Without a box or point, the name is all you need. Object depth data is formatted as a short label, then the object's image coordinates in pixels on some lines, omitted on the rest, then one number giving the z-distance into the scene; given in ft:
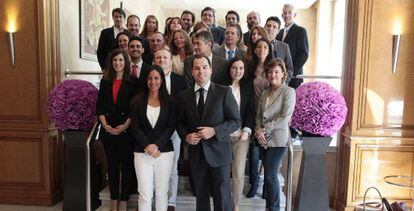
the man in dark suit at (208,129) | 8.28
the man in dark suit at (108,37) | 12.60
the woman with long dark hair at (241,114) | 9.13
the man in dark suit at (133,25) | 12.79
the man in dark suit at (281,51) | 10.62
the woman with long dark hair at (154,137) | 8.75
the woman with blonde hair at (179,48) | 10.38
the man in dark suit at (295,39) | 12.08
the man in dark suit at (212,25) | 13.38
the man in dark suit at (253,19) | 12.91
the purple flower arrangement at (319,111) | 9.21
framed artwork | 14.76
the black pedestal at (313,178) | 9.72
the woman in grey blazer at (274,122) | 8.97
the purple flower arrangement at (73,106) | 9.87
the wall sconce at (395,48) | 10.62
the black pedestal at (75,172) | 10.18
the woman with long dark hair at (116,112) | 9.32
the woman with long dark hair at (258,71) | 9.54
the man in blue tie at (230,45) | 10.71
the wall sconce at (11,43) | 11.43
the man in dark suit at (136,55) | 10.14
